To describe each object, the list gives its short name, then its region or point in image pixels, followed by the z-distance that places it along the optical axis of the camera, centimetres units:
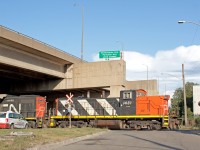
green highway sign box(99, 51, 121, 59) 5516
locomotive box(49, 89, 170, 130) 3177
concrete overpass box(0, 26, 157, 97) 3383
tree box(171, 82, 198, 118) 9631
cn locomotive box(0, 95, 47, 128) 3625
